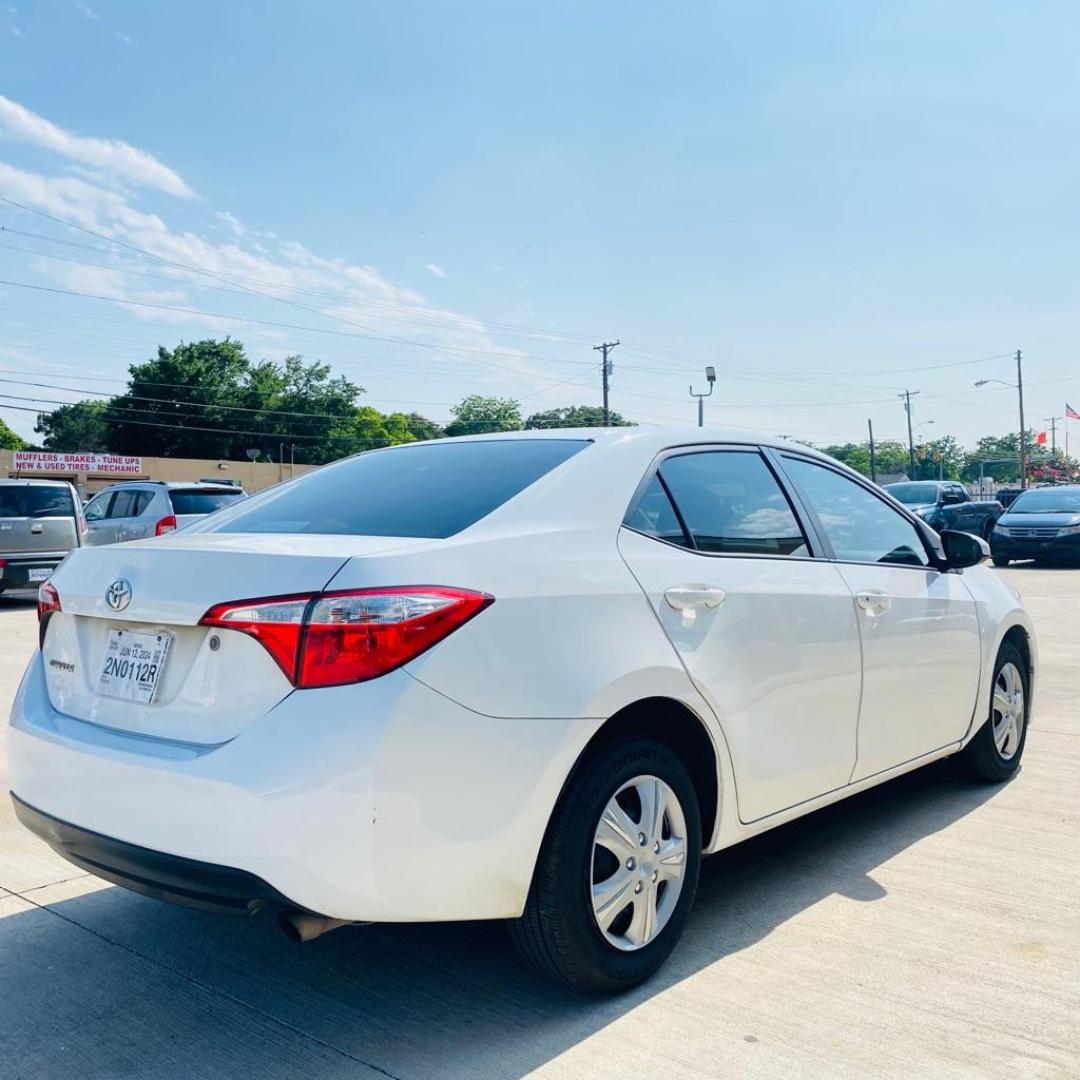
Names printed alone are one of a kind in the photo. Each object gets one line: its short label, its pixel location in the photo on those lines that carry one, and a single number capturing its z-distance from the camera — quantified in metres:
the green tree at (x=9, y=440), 111.62
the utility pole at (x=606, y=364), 58.16
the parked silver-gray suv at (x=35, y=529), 13.47
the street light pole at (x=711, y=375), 33.16
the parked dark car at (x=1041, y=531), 18.75
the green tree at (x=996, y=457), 133.25
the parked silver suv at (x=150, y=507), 14.45
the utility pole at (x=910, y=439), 82.34
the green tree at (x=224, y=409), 89.00
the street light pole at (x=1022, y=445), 60.47
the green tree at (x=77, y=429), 104.48
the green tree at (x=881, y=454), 133.75
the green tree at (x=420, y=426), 123.12
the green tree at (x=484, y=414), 120.44
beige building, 59.78
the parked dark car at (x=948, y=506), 22.81
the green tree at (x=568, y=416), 98.75
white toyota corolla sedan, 2.34
